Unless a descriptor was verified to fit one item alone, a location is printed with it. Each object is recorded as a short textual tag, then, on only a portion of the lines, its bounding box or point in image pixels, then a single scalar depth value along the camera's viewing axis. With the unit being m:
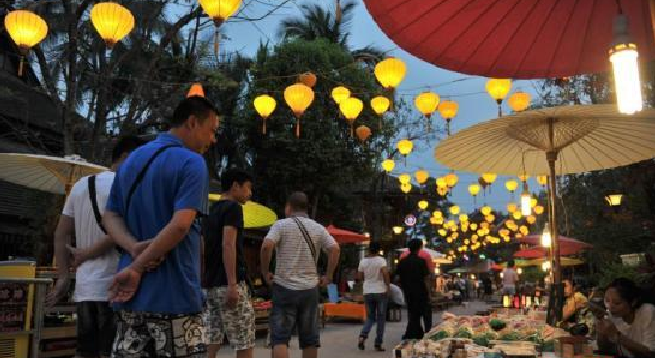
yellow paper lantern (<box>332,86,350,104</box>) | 12.61
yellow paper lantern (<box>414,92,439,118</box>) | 12.61
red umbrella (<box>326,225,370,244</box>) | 17.41
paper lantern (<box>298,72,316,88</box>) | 11.59
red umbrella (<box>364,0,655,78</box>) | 3.13
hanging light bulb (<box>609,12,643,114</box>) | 2.21
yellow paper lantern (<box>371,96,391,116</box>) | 12.99
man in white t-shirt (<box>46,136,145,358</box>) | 3.70
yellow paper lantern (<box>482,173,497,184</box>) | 18.60
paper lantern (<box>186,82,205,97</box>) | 10.47
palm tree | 28.42
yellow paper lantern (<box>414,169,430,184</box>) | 21.86
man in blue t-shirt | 2.56
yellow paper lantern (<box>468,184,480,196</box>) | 24.88
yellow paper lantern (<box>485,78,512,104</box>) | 10.74
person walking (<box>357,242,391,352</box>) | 9.85
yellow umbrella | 12.55
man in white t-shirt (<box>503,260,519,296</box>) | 18.05
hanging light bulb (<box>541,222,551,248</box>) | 11.83
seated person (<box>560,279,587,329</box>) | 8.25
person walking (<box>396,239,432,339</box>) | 9.59
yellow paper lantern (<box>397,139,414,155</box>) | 18.30
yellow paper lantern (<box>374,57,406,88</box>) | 10.57
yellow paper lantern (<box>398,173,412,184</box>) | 22.98
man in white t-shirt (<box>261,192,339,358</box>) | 5.11
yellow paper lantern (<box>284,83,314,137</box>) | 11.14
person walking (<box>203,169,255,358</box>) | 4.70
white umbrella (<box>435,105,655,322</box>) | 5.25
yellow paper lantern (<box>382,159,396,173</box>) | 20.72
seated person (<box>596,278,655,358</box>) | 4.86
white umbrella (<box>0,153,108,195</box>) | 8.73
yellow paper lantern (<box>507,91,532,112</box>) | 12.08
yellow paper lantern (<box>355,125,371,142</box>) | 14.88
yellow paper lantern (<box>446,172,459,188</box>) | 22.88
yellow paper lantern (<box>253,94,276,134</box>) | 12.36
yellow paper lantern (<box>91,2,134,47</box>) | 8.48
